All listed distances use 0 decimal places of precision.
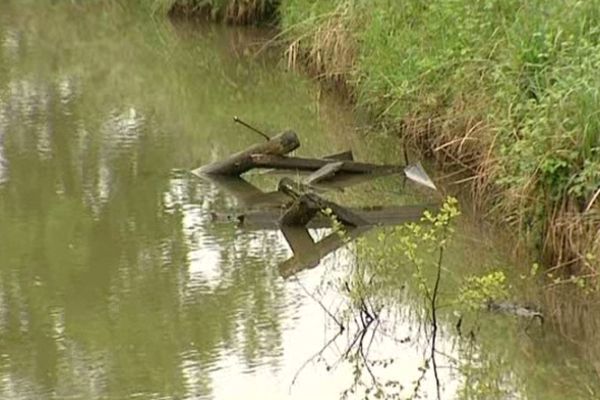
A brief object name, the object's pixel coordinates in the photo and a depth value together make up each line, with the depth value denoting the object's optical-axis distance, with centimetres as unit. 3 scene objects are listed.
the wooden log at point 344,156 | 1991
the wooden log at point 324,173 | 1919
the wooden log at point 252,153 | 1950
